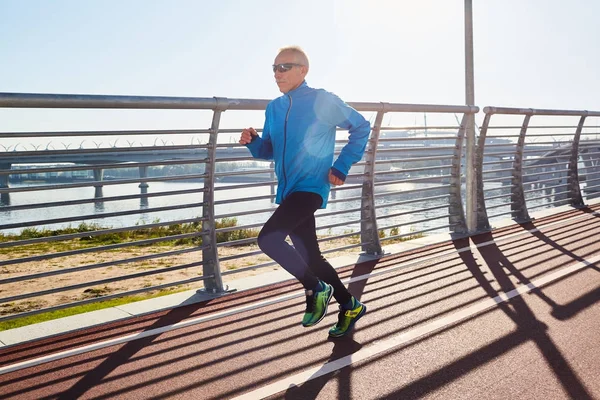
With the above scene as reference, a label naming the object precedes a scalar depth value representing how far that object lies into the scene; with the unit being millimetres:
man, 4723
